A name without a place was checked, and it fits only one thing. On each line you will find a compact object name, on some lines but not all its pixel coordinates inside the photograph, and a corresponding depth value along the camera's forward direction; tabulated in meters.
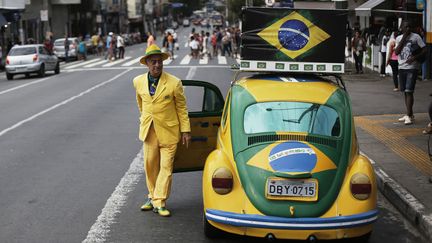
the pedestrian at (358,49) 26.47
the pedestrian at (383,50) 24.34
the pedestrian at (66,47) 46.56
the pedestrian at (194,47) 44.23
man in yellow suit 7.41
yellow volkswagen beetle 6.05
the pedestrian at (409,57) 12.98
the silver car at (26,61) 30.91
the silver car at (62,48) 47.91
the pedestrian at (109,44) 45.36
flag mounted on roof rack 8.23
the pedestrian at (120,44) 46.32
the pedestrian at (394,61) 17.97
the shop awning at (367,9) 21.17
